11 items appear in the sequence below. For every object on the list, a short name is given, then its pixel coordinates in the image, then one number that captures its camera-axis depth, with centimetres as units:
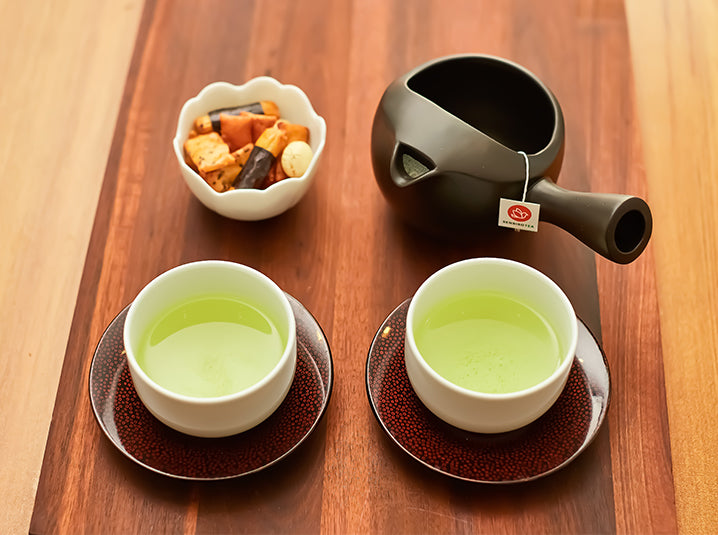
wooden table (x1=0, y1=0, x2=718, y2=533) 85
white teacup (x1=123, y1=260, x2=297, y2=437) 77
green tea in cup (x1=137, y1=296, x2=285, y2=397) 83
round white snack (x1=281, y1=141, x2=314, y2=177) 101
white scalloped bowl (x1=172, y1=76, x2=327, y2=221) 98
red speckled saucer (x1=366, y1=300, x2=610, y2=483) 83
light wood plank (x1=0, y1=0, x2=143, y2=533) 98
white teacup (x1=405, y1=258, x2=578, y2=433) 78
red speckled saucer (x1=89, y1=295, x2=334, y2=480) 83
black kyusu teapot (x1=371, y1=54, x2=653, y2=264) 89
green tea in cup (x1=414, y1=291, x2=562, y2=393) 84
